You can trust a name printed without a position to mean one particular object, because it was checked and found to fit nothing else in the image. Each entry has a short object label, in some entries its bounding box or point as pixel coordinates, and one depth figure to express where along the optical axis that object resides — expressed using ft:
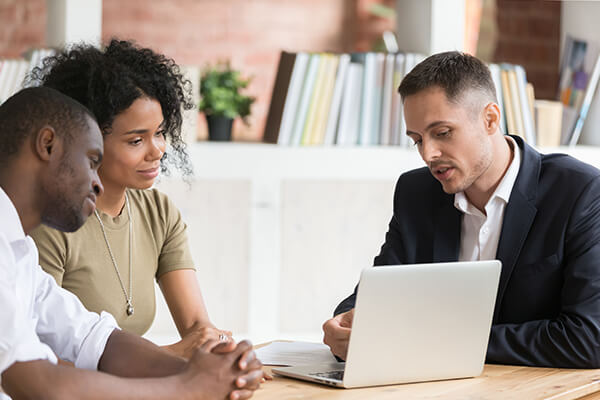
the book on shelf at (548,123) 14.58
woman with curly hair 11.73
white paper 11.18
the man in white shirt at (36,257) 8.25
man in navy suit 11.19
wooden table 10.04
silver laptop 9.99
